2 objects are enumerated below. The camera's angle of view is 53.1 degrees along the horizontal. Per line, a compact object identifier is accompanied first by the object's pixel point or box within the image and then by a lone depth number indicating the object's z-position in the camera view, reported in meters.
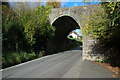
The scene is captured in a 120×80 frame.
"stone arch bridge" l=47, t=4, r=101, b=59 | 10.58
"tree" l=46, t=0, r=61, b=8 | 26.33
